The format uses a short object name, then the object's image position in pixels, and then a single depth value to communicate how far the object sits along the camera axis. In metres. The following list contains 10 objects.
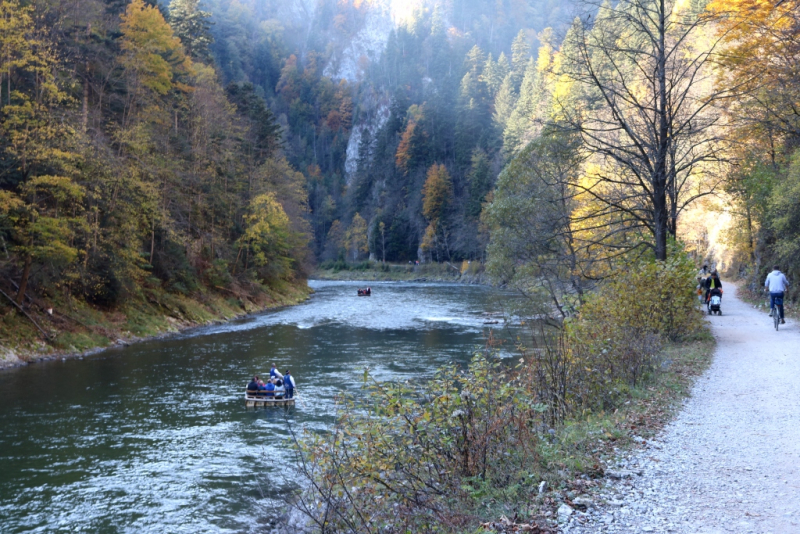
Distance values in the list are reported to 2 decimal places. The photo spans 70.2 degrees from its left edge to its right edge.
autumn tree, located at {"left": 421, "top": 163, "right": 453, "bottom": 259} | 99.69
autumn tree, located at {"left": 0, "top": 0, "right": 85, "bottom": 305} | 22.28
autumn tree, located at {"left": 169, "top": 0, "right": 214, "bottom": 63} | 57.84
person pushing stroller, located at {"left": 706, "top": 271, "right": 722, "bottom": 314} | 21.45
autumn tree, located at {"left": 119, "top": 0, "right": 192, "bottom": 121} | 36.12
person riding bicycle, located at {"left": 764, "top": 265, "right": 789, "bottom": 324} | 15.42
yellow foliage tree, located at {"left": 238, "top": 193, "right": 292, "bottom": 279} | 46.75
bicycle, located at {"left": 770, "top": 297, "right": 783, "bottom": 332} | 15.62
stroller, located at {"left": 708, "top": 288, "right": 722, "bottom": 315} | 21.19
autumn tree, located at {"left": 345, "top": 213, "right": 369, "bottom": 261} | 115.26
